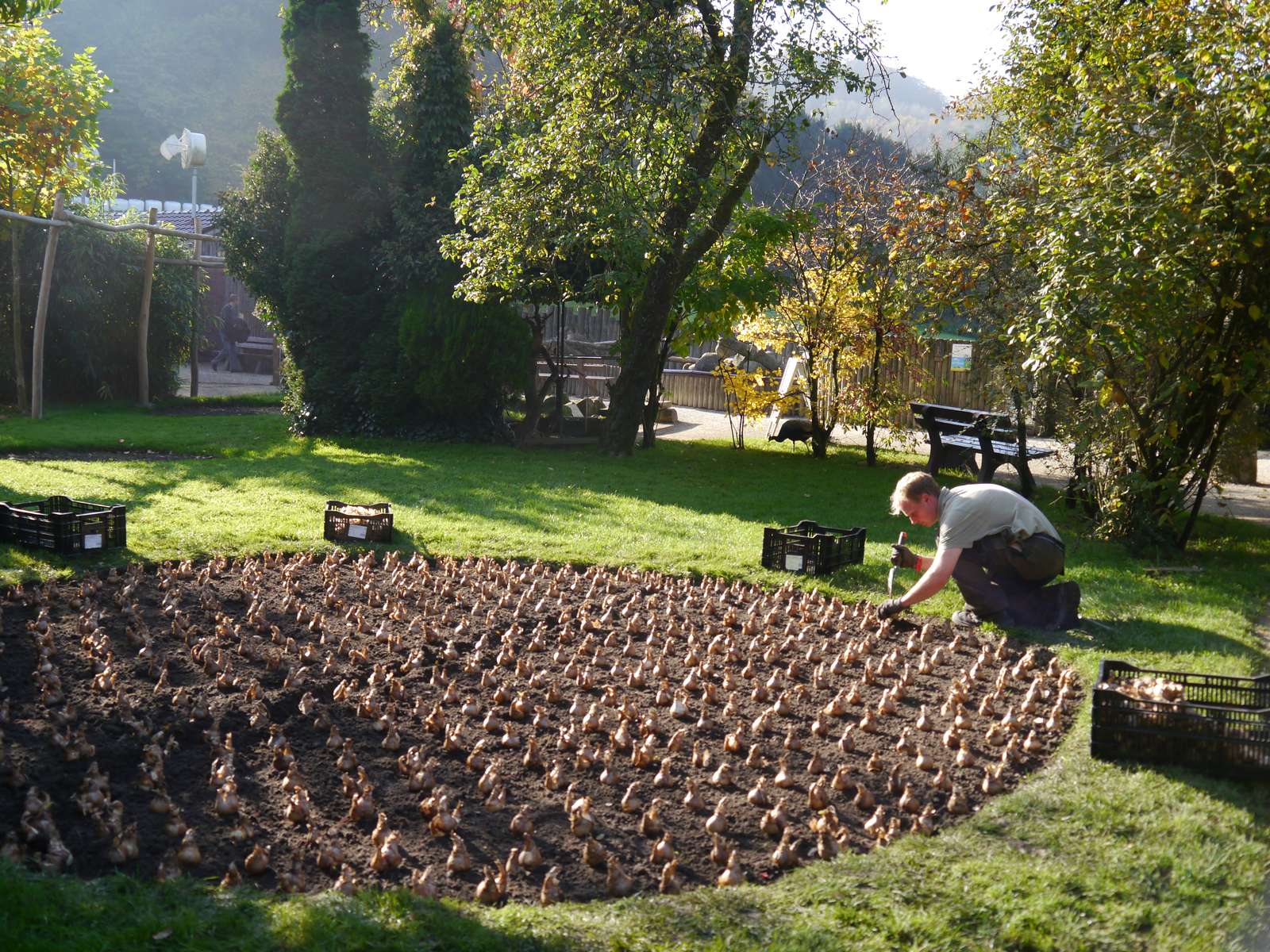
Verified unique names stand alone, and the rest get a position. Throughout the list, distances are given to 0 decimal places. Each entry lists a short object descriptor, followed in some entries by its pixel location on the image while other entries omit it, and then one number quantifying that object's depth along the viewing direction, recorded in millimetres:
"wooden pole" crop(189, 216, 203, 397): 18078
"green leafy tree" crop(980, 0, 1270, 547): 7305
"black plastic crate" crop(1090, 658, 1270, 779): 4184
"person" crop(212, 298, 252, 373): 27628
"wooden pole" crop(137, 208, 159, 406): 16016
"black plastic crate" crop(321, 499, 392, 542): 8211
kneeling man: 6324
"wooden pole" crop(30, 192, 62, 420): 14188
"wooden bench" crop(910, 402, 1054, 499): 11422
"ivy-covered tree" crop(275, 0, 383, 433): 14195
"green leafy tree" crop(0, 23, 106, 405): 13109
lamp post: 18156
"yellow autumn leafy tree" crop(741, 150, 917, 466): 13758
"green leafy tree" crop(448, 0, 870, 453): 10484
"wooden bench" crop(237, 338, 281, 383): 26812
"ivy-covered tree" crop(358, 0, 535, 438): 13812
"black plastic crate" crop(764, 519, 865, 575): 7707
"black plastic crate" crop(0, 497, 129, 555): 7242
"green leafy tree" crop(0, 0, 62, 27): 7926
